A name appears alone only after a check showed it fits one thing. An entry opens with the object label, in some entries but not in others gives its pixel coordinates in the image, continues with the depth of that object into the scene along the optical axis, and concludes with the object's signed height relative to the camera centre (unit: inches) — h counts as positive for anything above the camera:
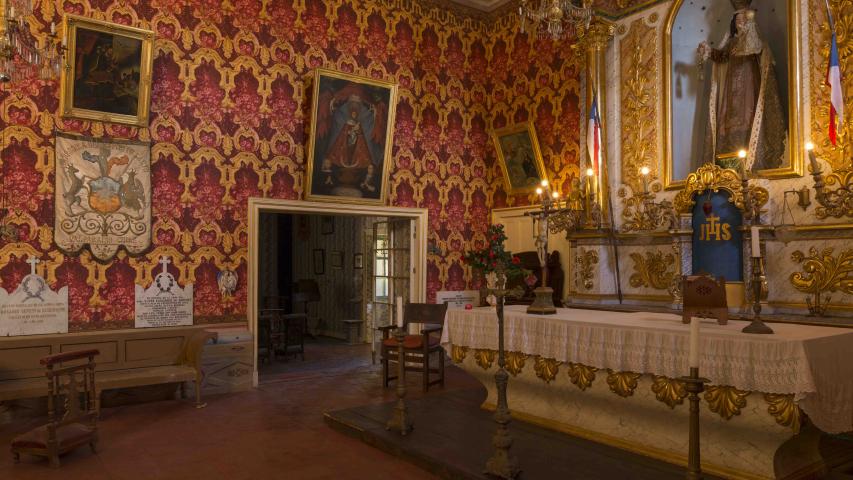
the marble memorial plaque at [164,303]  291.7 -24.0
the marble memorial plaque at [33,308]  261.4 -24.0
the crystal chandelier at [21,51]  180.5 +65.7
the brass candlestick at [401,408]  207.8 -53.4
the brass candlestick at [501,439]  161.6 -50.1
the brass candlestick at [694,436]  118.0 -36.0
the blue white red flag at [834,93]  234.8 +63.4
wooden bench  254.2 -46.6
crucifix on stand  229.6 -2.5
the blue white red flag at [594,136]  324.2 +63.9
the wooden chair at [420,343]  307.7 -45.7
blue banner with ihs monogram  274.8 +9.0
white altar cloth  151.2 -27.3
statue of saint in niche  270.2 +71.5
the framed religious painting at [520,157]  378.3 +63.4
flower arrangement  358.3 +0.2
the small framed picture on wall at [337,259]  533.6 -3.7
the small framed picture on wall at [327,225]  549.6 +27.0
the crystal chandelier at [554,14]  223.5 +91.3
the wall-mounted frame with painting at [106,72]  273.6 +84.6
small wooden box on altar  185.6 -13.0
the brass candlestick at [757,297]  165.0 -11.2
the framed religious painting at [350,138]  337.4 +67.1
